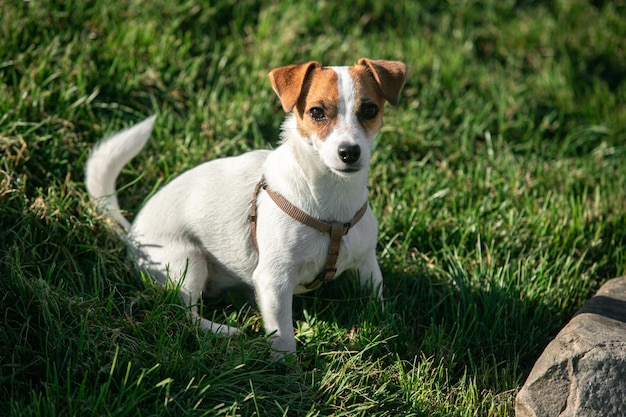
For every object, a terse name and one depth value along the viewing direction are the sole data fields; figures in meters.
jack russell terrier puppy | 3.09
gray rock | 2.89
